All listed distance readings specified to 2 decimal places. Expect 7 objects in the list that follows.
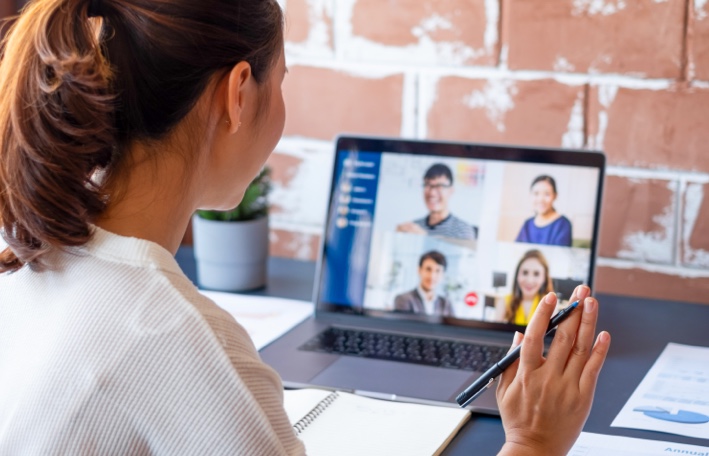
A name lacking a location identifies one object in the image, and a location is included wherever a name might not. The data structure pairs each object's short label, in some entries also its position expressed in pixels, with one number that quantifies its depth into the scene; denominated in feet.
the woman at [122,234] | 2.45
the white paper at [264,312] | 4.33
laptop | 4.28
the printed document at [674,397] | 3.35
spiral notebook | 3.22
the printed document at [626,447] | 3.14
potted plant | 4.85
